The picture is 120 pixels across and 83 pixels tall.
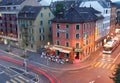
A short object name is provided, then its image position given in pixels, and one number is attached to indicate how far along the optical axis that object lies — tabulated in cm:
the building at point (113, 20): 4847
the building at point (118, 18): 5623
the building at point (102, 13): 3683
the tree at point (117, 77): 1533
